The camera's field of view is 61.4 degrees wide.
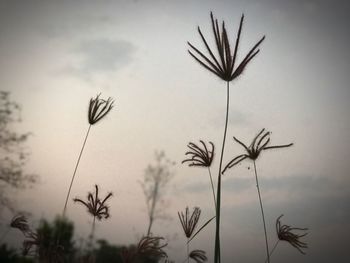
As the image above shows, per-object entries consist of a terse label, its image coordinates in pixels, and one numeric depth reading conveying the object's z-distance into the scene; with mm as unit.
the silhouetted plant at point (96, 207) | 4275
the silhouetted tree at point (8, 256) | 12827
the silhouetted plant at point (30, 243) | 4381
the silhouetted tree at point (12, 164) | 16969
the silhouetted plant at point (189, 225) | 4168
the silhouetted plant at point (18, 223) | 6022
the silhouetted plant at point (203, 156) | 3572
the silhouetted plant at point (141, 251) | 3152
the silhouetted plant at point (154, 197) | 23162
